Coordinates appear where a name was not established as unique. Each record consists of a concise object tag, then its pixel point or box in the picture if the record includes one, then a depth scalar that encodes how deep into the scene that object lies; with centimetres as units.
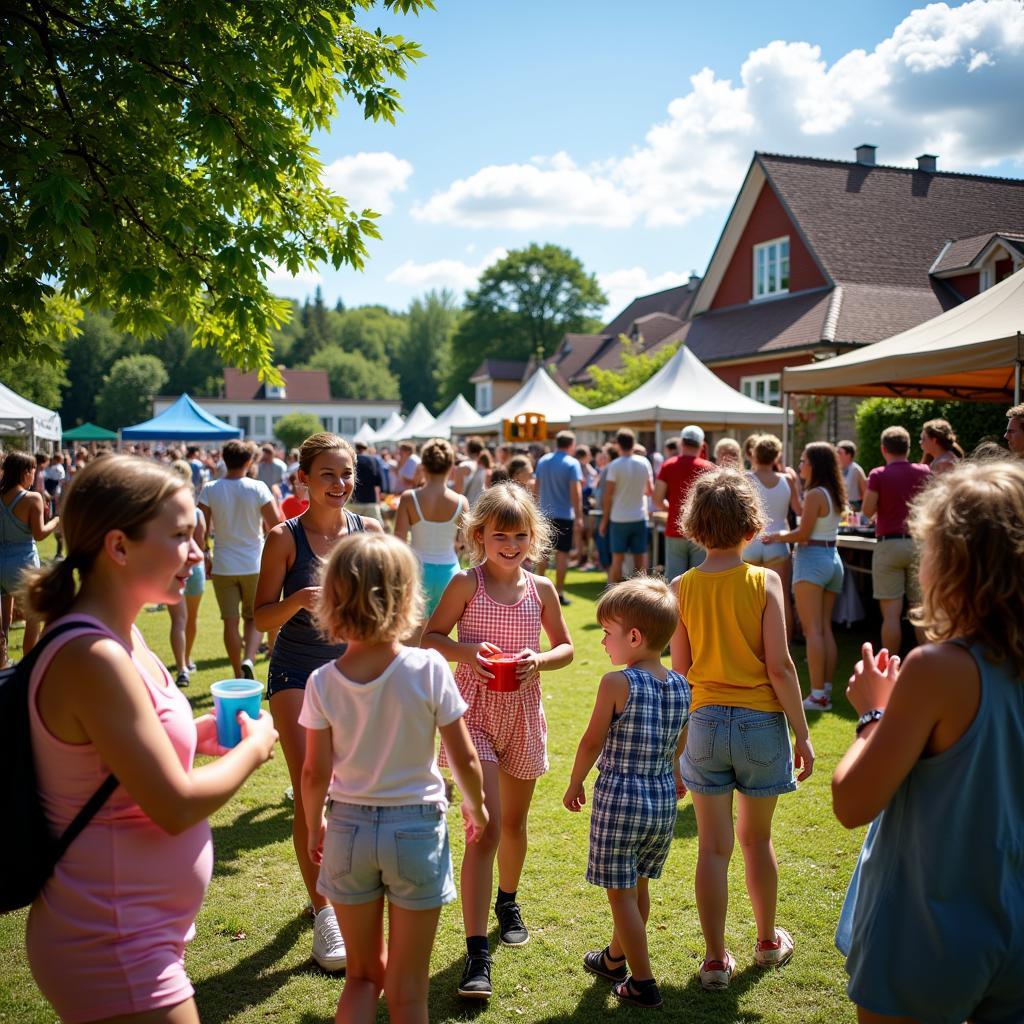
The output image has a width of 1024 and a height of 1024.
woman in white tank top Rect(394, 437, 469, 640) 667
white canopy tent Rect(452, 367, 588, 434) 2153
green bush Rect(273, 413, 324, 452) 6625
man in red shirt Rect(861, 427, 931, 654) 758
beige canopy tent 788
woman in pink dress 178
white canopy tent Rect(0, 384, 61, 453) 1530
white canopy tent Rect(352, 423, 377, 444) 3742
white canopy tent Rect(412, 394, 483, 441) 2888
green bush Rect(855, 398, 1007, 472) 1298
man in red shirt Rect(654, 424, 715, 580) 911
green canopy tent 4344
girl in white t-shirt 242
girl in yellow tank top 339
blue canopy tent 2388
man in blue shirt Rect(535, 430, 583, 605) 1247
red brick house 2166
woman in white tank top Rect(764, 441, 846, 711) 722
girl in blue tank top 186
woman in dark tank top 372
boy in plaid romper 314
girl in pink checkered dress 339
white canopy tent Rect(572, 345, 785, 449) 1546
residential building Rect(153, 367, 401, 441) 7394
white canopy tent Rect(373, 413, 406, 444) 3684
